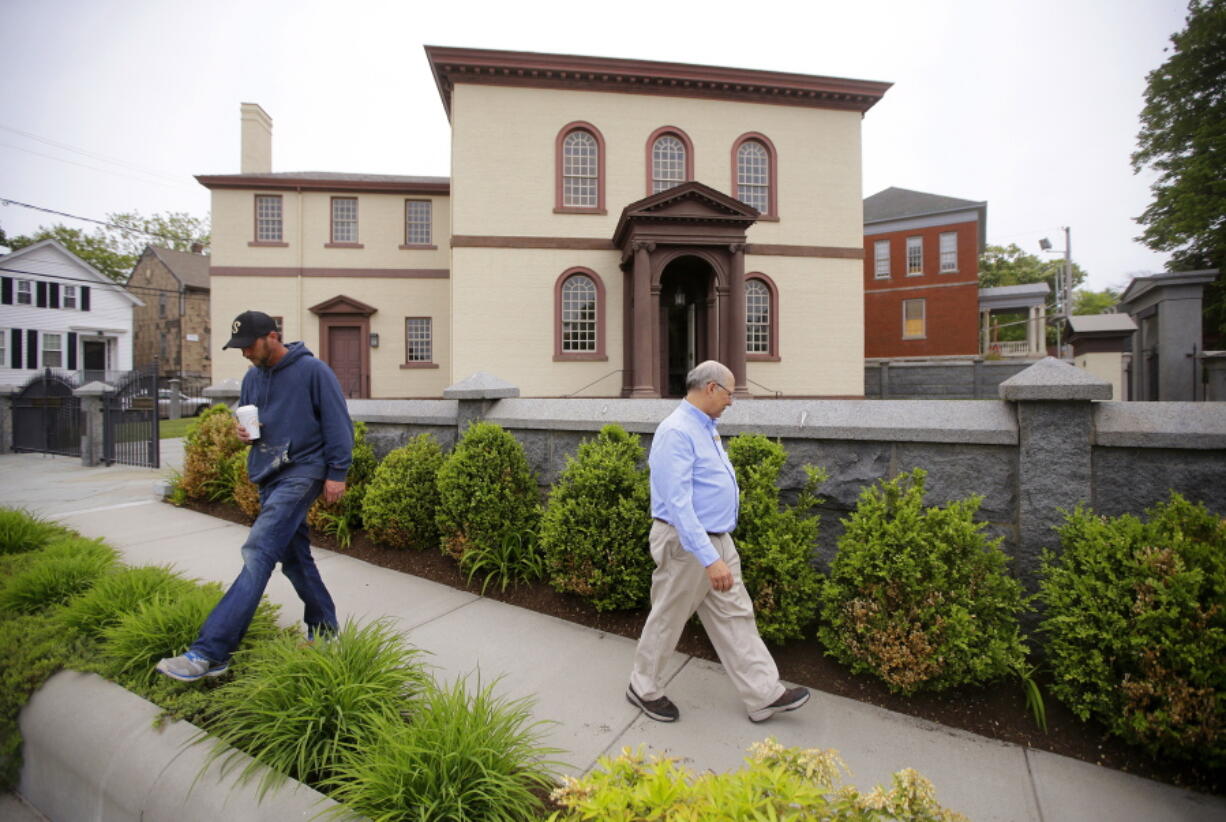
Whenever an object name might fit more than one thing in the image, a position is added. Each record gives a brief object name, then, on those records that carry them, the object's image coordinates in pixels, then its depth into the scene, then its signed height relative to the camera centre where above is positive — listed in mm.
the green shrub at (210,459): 7621 -643
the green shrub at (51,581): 3988 -1275
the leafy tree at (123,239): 43125 +13972
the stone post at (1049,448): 3398 -240
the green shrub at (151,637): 3016 -1319
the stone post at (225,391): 8584 +342
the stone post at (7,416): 13508 -61
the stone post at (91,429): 11516 -331
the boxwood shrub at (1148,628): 2480 -1058
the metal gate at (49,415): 13234 -52
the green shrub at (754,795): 1578 -1152
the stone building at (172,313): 37719 +7082
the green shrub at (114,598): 3525 -1260
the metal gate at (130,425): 11070 -247
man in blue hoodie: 3232 -247
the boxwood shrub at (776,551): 3574 -923
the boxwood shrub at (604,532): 4102 -911
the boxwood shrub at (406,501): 5504 -894
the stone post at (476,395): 5859 +179
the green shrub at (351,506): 6125 -1046
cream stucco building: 15469 +5459
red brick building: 30344 +7549
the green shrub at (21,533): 5363 -1216
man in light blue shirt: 2910 -838
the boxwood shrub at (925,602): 3033 -1104
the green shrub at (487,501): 4812 -789
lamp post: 27859 +7846
